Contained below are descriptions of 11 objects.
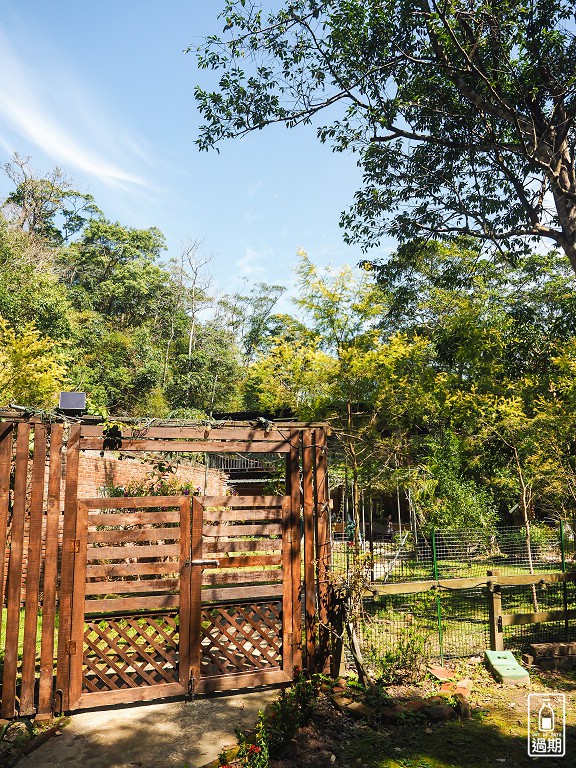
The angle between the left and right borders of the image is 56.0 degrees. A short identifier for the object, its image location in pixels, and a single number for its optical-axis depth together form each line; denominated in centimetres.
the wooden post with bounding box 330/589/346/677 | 570
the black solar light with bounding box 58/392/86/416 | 525
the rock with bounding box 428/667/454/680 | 586
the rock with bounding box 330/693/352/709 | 513
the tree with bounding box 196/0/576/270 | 870
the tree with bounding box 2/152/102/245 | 3019
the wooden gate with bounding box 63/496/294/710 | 512
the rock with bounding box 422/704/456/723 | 507
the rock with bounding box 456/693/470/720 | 512
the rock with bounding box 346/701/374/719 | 499
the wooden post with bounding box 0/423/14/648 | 500
